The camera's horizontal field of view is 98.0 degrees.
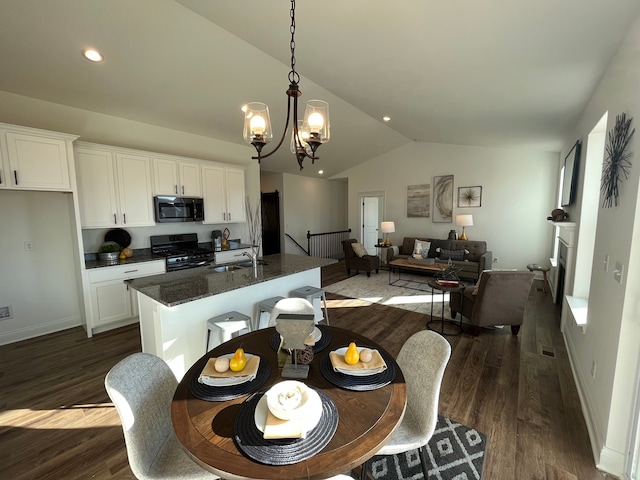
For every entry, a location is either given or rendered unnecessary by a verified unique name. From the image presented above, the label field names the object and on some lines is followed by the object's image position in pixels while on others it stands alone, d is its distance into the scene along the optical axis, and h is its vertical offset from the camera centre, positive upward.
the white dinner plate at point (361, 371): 1.31 -0.74
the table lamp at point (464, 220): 5.95 -0.15
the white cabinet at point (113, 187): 3.43 +0.36
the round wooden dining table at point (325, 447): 0.87 -0.78
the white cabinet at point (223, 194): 4.66 +0.36
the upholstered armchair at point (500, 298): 3.12 -0.99
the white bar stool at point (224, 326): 2.24 -0.91
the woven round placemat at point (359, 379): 1.24 -0.76
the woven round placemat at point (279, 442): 0.90 -0.78
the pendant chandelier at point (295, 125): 1.88 +0.61
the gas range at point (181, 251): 4.08 -0.57
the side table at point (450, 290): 3.42 -0.96
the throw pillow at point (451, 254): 5.87 -0.88
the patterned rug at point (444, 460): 1.62 -1.51
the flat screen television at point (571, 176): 3.20 +0.45
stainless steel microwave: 4.09 +0.09
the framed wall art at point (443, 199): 6.61 +0.34
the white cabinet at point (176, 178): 4.05 +0.57
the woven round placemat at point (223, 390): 1.17 -0.76
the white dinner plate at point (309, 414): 1.00 -0.75
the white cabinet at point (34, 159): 2.77 +0.60
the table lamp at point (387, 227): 6.66 -0.32
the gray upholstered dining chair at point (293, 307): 2.13 -0.71
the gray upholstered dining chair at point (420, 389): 1.36 -0.93
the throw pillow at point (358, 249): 6.38 -0.81
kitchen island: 2.15 -0.77
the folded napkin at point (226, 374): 1.25 -0.74
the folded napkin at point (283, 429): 0.94 -0.74
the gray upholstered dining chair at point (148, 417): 1.15 -0.91
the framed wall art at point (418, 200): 6.95 +0.33
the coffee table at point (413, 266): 5.61 -1.09
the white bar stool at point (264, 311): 2.69 -0.95
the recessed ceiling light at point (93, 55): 2.63 +1.54
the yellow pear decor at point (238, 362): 1.31 -0.70
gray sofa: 5.55 -0.90
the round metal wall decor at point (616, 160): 1.65 +0.33
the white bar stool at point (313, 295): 3.02 -0.88
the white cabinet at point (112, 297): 3.34 -1.02
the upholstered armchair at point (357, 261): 6.29 -1.08
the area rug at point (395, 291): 4.44 -1.46
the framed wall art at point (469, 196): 6.26 +0.38
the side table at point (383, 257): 7.00 -1.12
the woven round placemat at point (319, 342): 1.59 -0.76
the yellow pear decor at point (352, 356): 1.36 -0.70
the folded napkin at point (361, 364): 1.34 -0.73
